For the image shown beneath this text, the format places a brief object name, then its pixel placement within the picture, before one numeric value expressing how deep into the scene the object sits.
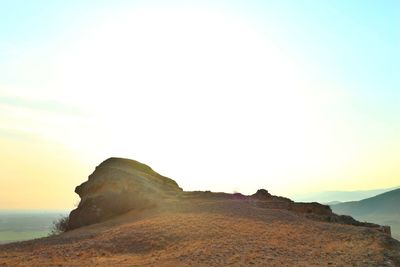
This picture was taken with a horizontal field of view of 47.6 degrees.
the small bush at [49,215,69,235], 39.56
